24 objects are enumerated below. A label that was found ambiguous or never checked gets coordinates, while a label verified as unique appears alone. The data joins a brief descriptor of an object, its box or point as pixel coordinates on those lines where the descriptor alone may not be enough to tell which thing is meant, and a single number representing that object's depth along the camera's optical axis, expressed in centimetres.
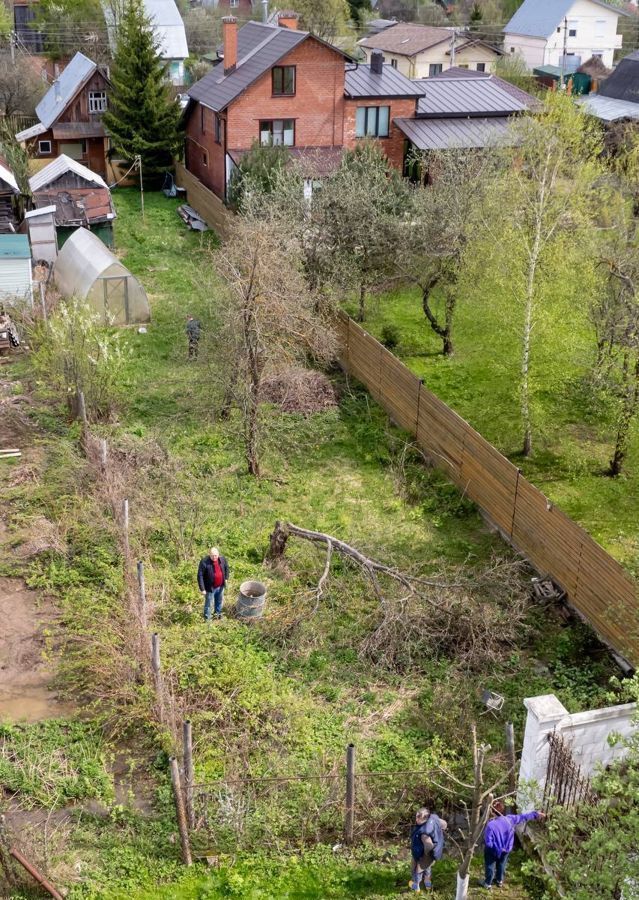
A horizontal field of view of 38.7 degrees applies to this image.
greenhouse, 2377
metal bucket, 1330
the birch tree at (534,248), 1752
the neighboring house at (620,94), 4369
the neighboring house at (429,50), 5441
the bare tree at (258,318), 1683
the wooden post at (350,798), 963
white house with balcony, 6456
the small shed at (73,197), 2908
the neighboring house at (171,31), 5209
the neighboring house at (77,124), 3775
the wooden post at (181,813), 934
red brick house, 3200
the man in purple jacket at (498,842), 908
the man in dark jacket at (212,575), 1302
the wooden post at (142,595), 1250
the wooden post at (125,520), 1409
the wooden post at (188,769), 957
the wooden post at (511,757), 1007
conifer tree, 3522
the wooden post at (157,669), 1111
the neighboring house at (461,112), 3353
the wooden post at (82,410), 1824
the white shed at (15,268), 2394
